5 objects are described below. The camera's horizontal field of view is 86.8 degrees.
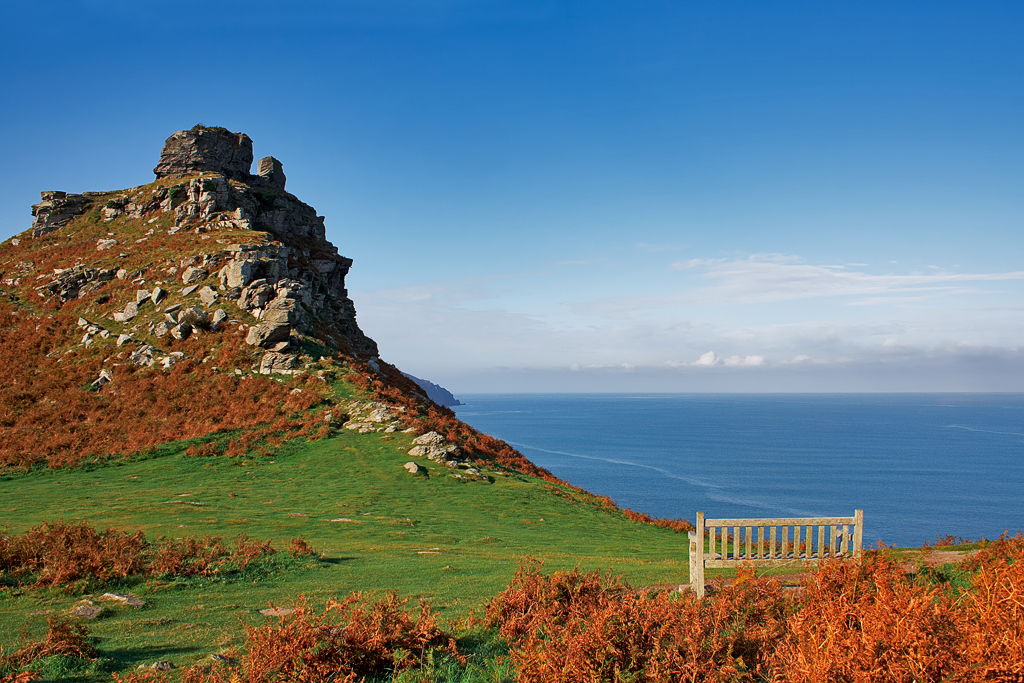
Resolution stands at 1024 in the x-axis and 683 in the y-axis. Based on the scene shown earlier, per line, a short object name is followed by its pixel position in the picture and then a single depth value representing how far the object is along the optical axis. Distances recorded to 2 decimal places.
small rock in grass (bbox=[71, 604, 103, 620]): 10.16
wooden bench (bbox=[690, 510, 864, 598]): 11.60
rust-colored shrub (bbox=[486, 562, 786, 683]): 7.44
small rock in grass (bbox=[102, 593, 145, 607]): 10.96
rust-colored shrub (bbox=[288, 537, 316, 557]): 15.18
